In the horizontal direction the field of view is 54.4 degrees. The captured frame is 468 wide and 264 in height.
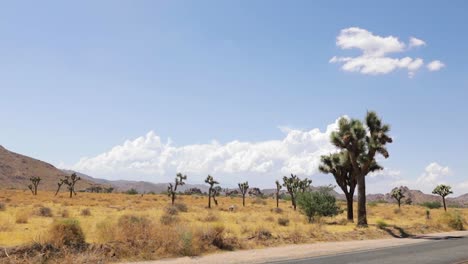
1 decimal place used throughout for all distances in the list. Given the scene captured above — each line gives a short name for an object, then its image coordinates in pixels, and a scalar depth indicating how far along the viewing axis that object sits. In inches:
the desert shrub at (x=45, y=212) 1429.6
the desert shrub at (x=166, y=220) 1071.2
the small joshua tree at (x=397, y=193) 3144.7
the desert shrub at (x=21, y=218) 1141.5
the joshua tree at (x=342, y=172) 1455.3
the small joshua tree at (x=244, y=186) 3277.6
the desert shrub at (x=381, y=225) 1258.6
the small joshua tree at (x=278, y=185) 3006.4
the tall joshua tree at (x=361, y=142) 1274.6
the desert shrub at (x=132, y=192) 4197.8
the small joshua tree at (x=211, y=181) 2858.3
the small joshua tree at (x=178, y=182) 2775.1
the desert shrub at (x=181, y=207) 1926.3
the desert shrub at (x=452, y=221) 1476.4
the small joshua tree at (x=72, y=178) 3285.9
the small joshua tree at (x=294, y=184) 2669.8
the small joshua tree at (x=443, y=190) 2763.3
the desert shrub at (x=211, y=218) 1457.9
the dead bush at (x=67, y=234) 624.4
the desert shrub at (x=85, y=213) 1486.1
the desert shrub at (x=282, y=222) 1357.4
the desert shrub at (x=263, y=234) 886.9
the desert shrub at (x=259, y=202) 3218.5
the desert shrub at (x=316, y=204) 1470.2
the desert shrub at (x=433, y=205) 3511.3
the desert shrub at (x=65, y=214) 1390.9
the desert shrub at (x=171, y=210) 1710.1
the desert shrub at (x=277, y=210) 2071.5
